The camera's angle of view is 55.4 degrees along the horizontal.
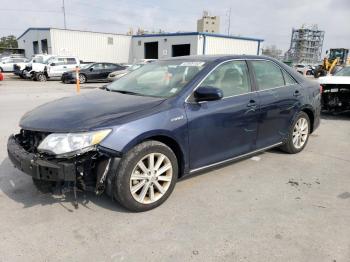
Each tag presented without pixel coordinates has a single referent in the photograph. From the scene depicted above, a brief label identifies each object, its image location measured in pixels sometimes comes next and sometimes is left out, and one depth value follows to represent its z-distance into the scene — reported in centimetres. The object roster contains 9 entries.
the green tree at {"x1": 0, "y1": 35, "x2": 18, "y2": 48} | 8458
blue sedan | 312
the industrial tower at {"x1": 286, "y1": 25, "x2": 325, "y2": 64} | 8356
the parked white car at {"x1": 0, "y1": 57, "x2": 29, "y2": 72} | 2693
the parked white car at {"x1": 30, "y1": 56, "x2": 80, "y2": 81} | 2180
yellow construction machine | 2725
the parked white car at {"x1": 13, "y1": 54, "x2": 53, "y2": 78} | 2237
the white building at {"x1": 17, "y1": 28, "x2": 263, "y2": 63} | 3306
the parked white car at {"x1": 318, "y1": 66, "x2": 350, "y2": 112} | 872
